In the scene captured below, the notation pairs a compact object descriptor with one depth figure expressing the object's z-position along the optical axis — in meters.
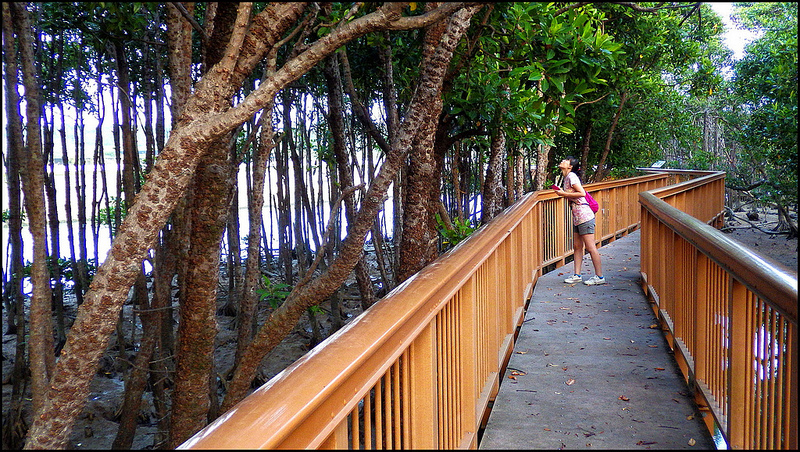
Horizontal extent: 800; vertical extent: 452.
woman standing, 7.66
